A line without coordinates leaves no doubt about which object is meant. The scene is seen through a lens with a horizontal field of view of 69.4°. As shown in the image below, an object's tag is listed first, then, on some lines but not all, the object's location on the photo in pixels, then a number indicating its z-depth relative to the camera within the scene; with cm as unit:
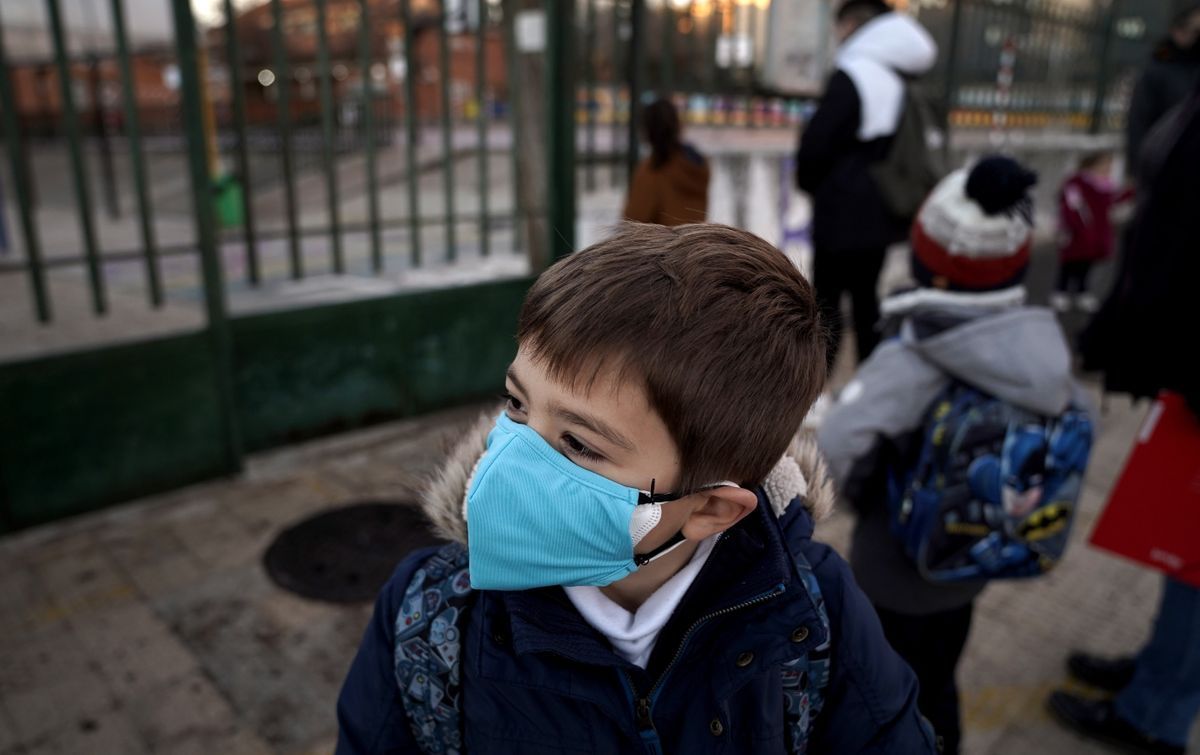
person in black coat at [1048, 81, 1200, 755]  201
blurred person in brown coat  448
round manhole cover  305
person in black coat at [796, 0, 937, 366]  399
